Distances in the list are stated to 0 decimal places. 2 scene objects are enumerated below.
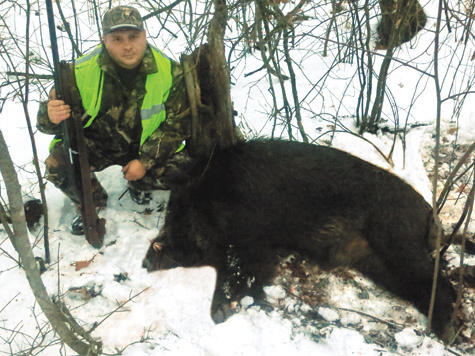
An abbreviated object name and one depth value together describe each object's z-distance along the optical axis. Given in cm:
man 314
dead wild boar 300
